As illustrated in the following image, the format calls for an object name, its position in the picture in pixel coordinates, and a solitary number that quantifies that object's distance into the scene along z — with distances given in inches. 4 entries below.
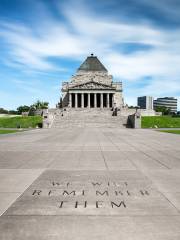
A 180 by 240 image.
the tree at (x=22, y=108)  4189.7
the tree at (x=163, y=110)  4235.9
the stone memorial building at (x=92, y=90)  2859.6
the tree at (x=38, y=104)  3620.4
